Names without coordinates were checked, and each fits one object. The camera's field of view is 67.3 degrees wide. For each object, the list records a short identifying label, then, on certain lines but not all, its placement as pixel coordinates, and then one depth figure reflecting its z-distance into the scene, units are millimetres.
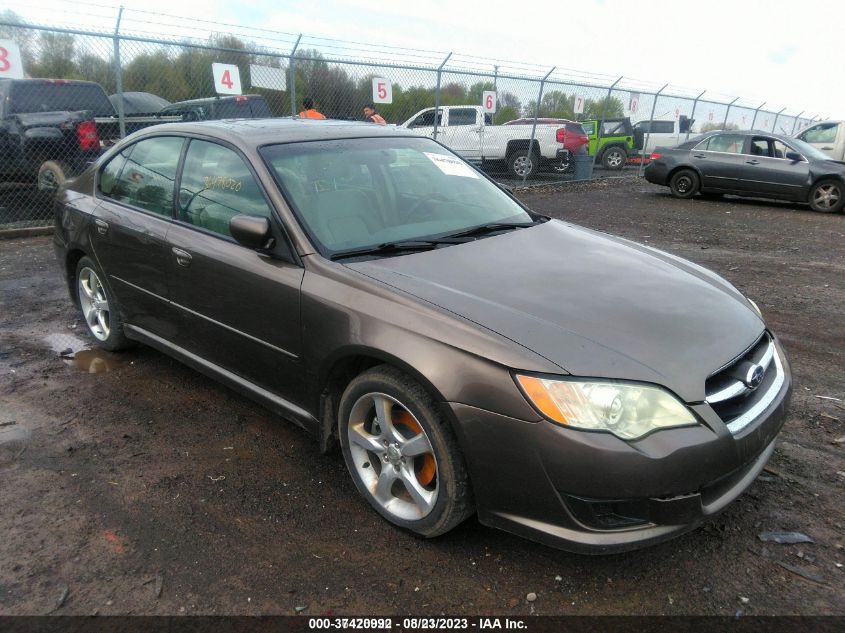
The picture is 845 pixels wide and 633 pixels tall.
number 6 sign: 14312
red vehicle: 16219
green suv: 19812
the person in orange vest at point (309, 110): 10562
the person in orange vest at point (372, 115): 11305
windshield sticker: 3814
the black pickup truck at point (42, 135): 8984
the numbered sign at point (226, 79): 9797
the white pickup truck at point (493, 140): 14671
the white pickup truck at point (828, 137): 16266
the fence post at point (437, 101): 13130
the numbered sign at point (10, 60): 7645
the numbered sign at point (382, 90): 11904
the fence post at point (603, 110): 17672
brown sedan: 2170
